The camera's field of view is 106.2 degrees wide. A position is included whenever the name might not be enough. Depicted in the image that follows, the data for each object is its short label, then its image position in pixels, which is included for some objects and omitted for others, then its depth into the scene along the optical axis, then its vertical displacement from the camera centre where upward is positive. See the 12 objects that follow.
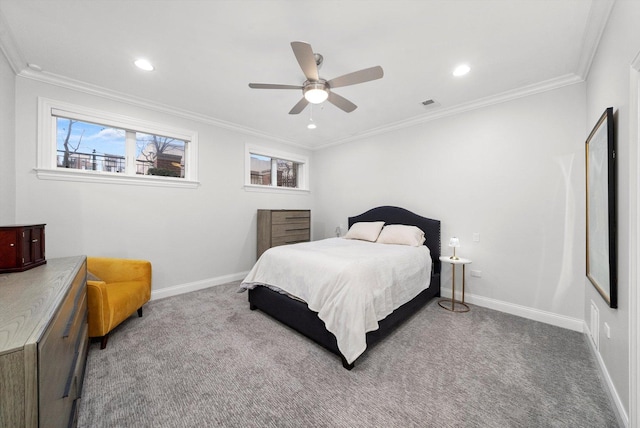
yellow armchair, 2.08 -0.75
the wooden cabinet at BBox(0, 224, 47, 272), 1.48 -0.22
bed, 2.05 -0.94
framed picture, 1.58 +0.04
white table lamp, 3.01 -0.38
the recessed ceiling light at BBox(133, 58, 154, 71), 2.33 +1.49
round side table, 2.97 -1.19
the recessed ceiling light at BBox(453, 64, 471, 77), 2.41 +1.48
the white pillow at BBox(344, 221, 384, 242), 3.73 -0.27
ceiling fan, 1.76 +1.15
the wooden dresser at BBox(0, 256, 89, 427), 0.67 -0.45
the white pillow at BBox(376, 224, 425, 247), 3.35 -0.31
